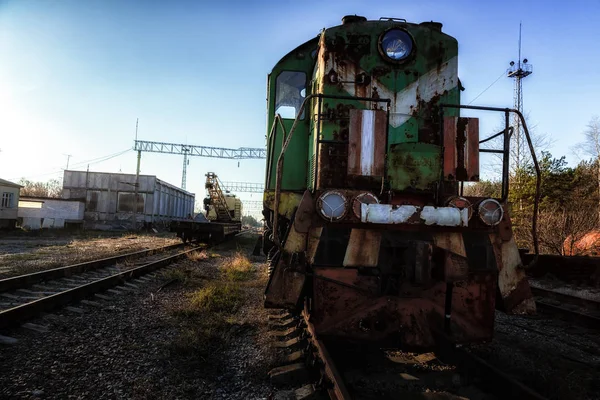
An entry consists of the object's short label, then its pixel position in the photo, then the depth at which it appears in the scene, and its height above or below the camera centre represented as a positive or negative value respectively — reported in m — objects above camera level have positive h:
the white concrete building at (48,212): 25.44 -0.46
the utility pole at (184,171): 50.18 +5.62
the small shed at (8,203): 22.61 +0.04
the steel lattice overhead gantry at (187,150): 45.84 +8.06
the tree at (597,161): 19.54 +4.07
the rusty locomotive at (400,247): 3.20 -0.21
